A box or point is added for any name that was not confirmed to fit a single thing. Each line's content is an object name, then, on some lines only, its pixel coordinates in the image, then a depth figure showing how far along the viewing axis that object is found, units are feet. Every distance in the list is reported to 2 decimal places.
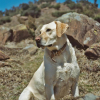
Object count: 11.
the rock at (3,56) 22.82
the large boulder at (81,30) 24.93
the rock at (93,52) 21.32
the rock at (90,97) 7.22
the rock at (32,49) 27.07
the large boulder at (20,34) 36.78
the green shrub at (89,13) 56.38
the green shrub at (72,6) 91.10
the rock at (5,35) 35.19
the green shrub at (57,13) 67.96
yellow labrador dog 8.02
